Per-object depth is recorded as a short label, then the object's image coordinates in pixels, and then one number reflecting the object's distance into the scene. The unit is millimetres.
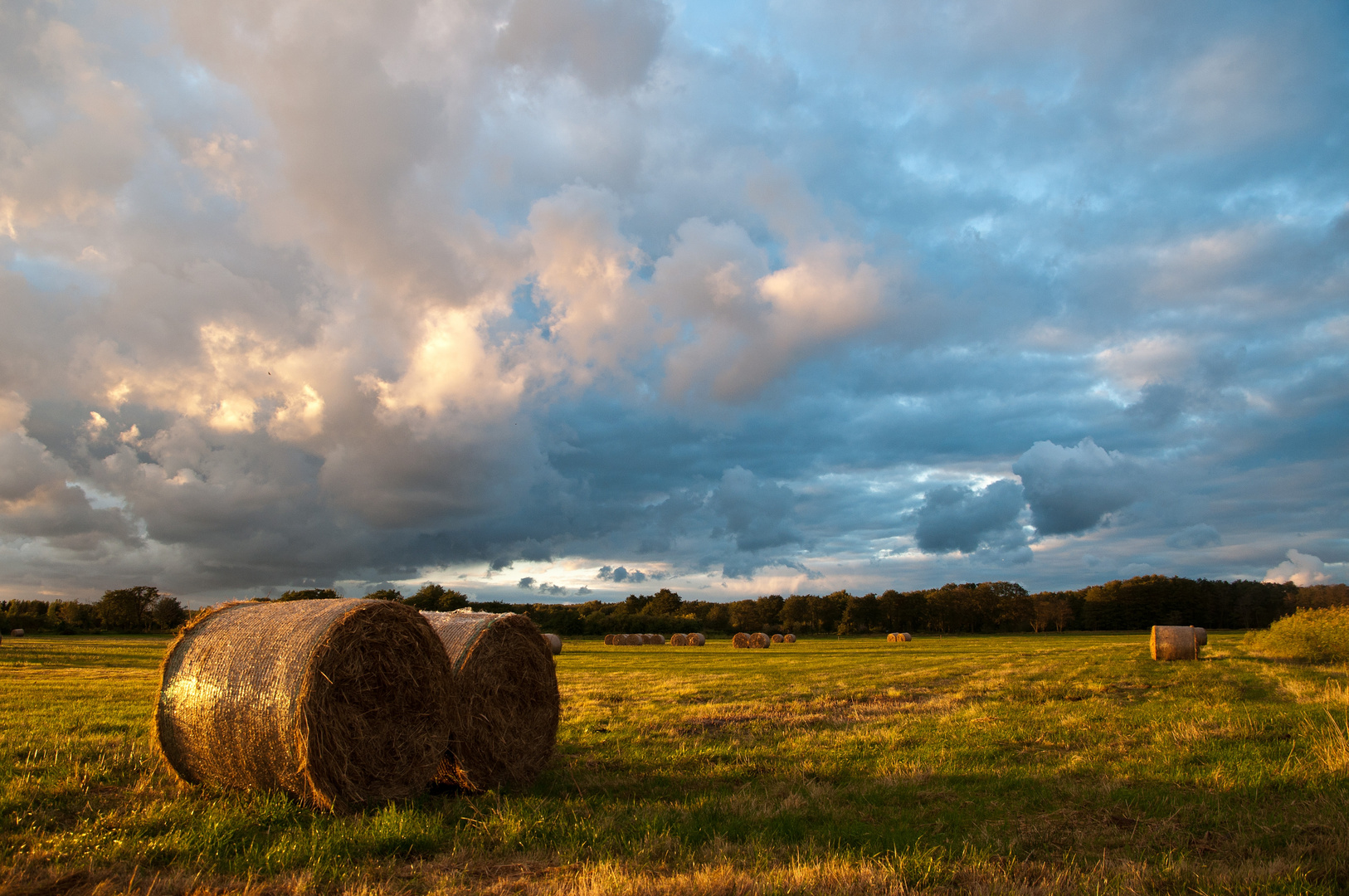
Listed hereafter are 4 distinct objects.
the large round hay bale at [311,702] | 7984
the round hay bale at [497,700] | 9516
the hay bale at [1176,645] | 28375
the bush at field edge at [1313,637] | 26375
